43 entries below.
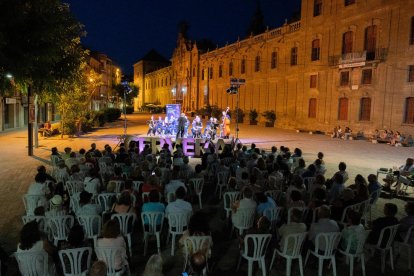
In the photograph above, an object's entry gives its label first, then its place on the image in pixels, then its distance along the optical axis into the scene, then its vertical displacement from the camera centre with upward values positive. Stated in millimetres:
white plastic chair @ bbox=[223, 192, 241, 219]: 7848 -1883
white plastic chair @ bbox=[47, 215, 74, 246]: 6105 -2006
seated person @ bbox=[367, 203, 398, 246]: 5984 -1737
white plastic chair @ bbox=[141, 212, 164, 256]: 6555 -2072
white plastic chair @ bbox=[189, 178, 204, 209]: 9266 -1903
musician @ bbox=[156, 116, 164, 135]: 24969 -1209
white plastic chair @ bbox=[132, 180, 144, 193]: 8492 -1768
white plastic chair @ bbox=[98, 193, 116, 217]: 7496 -1901
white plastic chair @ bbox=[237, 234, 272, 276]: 5449 -2042
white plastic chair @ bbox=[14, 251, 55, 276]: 4617 -1971
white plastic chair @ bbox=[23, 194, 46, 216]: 7480 -1943
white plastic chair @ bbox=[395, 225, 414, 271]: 6098 -2104
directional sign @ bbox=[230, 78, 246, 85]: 18875 +1450
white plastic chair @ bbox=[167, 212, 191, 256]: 6535 -2020
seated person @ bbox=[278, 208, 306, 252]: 5543 -1728
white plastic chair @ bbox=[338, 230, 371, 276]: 5661 -2113
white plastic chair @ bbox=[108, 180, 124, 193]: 8125 -1727
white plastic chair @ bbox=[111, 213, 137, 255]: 6289 -1970
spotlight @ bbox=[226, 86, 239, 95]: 20281 +1149
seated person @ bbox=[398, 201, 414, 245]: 6182 -1792
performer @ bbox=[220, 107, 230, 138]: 23894 -970
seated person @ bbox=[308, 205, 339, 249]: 5691 -1729
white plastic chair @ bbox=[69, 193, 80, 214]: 7344 -1879
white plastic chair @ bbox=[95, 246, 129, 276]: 5046 -2018
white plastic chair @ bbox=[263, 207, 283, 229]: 6661 -1836
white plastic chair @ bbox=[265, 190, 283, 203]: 8023 -1789
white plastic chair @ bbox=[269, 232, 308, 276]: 5493 -2040
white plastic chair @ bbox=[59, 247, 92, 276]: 4758 -1993
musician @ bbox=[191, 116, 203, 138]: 22792 -1155
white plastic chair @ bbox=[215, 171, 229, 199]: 10203 -1940
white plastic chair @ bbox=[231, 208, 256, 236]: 6668 -1945
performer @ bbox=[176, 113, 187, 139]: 21719 -842
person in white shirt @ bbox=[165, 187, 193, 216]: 6492 -1702
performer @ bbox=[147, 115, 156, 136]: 24578 -1269
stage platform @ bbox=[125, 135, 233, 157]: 18000 -1728
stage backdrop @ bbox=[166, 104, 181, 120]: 25880 -122
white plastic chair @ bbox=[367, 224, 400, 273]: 5938 -2061
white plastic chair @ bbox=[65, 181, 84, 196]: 8484 -1836
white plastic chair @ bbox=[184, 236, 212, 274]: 5195 -1893
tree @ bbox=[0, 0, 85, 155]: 7242 +1396
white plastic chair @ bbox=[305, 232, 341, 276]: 5570 -2017
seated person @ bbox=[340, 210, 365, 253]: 5629 -1806
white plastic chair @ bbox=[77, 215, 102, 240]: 6203 -1992
